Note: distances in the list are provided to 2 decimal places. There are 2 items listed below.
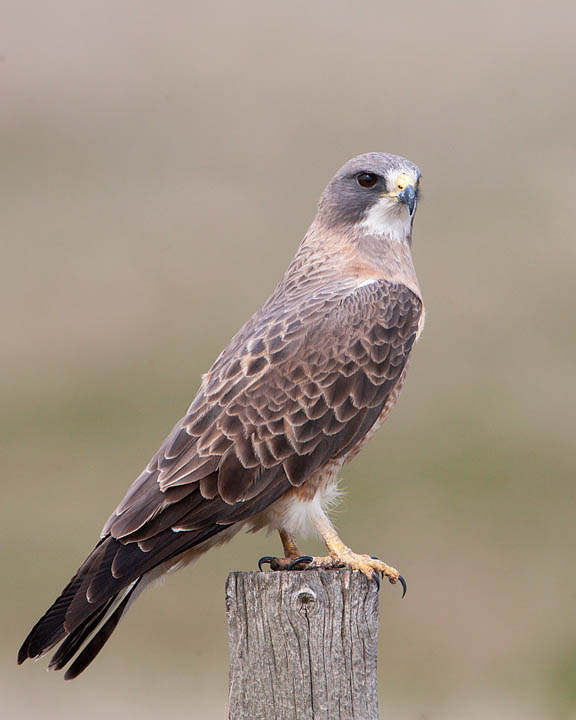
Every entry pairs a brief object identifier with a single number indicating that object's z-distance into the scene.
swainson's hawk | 11.46
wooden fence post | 10.16
